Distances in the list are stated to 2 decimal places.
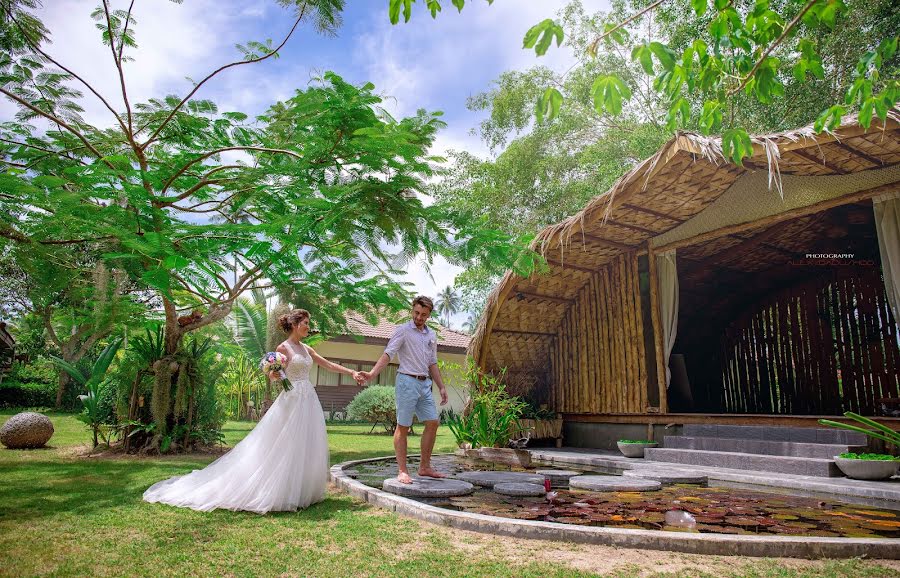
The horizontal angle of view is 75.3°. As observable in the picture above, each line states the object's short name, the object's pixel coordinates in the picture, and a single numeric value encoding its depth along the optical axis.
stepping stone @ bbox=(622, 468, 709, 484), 5.45
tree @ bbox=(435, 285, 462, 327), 60.72
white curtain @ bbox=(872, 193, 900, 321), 6.52
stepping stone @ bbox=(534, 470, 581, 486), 5.46
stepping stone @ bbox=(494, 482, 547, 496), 4.53
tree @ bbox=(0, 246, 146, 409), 6.21
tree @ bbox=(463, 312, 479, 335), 42.47
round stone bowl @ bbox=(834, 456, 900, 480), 5.15
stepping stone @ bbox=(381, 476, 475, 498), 4.35
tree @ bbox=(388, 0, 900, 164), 2.25
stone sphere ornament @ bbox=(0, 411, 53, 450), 7.83
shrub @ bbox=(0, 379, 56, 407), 16.98
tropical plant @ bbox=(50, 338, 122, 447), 7.94
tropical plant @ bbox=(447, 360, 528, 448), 7.72
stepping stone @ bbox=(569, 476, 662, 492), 4.84
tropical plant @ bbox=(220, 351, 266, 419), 17.06
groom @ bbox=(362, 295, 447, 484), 4.99
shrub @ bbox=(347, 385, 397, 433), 13.42
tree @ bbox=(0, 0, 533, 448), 4.88
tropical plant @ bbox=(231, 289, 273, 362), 16.09
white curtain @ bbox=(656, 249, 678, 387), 8.67
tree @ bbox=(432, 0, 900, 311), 15.91
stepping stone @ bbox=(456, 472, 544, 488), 5.18
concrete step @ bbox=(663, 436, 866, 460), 5.86
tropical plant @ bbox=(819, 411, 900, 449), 3.34
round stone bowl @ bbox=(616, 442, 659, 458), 7.57
